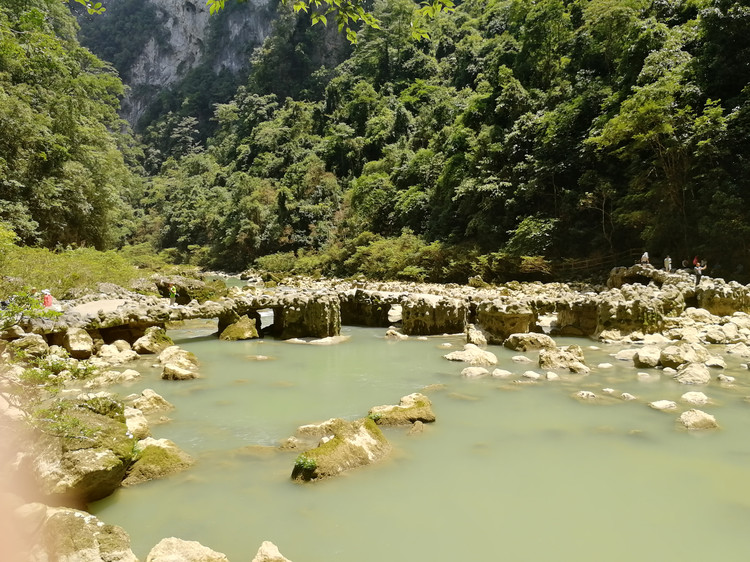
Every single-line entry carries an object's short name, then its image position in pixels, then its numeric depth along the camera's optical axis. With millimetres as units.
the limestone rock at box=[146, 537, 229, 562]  3051
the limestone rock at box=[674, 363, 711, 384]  7598
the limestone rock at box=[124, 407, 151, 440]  5164
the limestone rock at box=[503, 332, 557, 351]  10245
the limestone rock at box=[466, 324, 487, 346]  11055
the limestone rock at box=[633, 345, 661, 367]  8477
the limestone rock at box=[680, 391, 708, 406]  6680
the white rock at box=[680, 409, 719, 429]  5816
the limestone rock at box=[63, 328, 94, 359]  8695
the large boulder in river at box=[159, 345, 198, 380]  8305
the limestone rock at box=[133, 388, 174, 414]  6402
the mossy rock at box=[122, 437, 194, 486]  4508
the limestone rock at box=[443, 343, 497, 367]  9109
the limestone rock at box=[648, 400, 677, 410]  6464
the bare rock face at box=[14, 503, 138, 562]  2879
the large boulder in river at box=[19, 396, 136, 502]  3686
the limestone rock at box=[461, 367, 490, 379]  8297
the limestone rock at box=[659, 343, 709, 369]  8281
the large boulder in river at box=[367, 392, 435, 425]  6039
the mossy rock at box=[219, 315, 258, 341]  12305
